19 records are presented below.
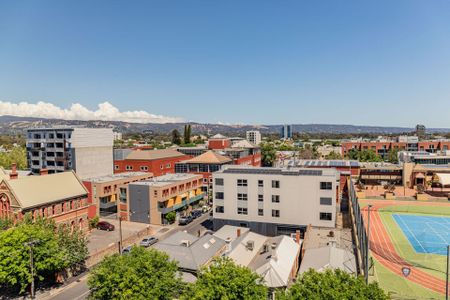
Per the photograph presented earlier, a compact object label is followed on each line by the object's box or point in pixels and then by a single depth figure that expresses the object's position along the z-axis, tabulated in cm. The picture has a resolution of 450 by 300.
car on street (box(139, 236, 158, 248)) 4550
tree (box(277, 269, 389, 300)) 1836
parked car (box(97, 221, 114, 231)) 5434
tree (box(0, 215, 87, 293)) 2938
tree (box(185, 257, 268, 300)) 1995
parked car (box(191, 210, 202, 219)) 6180
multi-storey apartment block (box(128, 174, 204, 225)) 5704
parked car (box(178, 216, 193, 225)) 5756
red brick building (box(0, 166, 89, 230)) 4441
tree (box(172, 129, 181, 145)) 18330
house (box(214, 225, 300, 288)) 2936
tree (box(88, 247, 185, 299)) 2234
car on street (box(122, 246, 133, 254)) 4203
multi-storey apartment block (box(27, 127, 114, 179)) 7906
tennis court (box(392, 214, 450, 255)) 4356
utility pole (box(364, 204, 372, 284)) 2829
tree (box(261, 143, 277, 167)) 12306
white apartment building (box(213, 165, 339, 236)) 4703
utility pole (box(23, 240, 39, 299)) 2964
